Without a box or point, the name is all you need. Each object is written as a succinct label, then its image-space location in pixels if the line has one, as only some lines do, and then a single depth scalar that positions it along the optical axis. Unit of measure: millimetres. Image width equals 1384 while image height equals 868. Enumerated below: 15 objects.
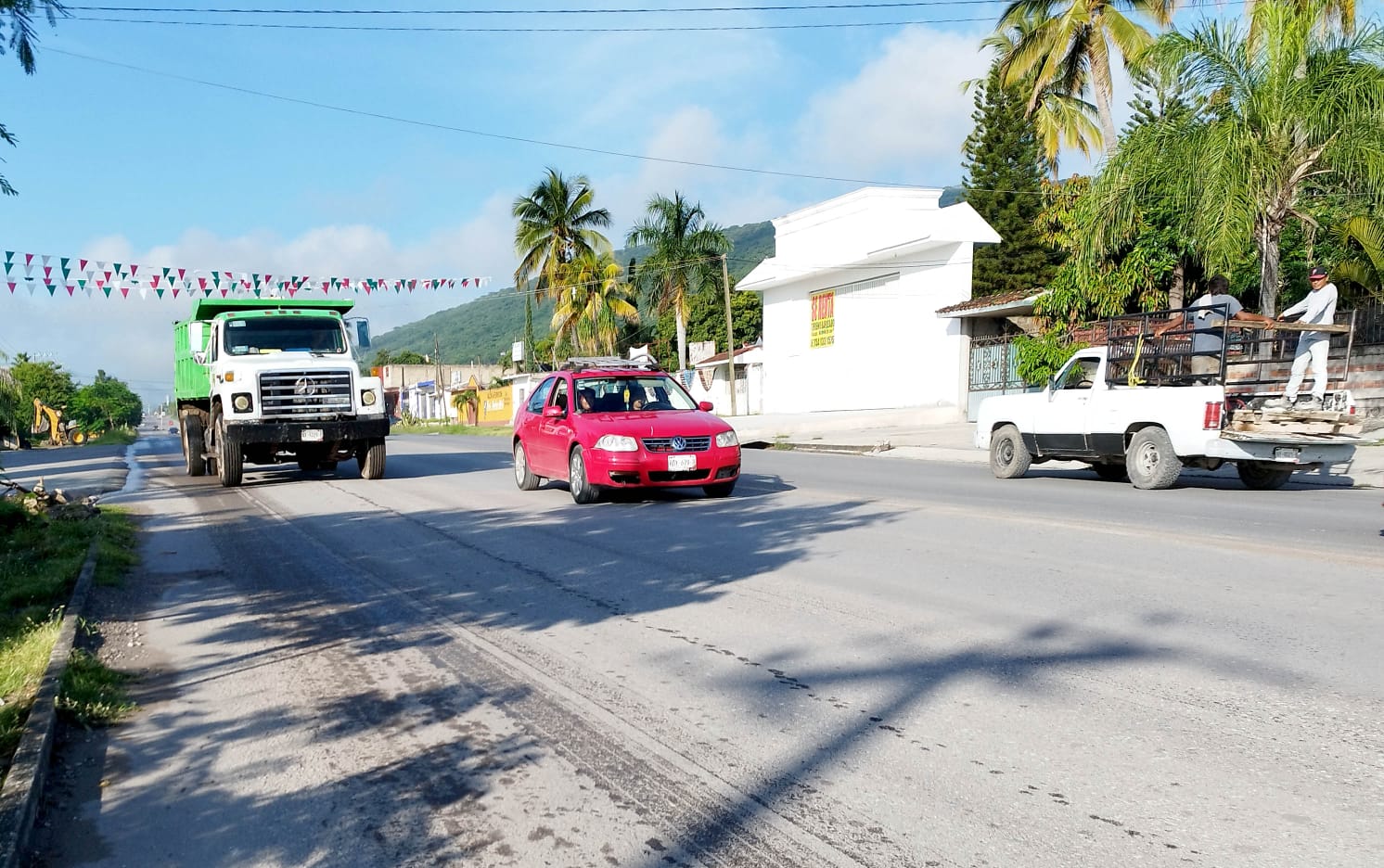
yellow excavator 56719
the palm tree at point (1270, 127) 15008
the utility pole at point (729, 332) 36719
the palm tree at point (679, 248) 43625
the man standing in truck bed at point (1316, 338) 12008
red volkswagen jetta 11523
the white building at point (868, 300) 30547
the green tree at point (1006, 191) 48719
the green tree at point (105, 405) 93688
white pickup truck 11227
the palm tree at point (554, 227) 43500
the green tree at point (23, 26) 7301
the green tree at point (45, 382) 80375
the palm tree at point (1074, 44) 27812
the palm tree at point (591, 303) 43469
